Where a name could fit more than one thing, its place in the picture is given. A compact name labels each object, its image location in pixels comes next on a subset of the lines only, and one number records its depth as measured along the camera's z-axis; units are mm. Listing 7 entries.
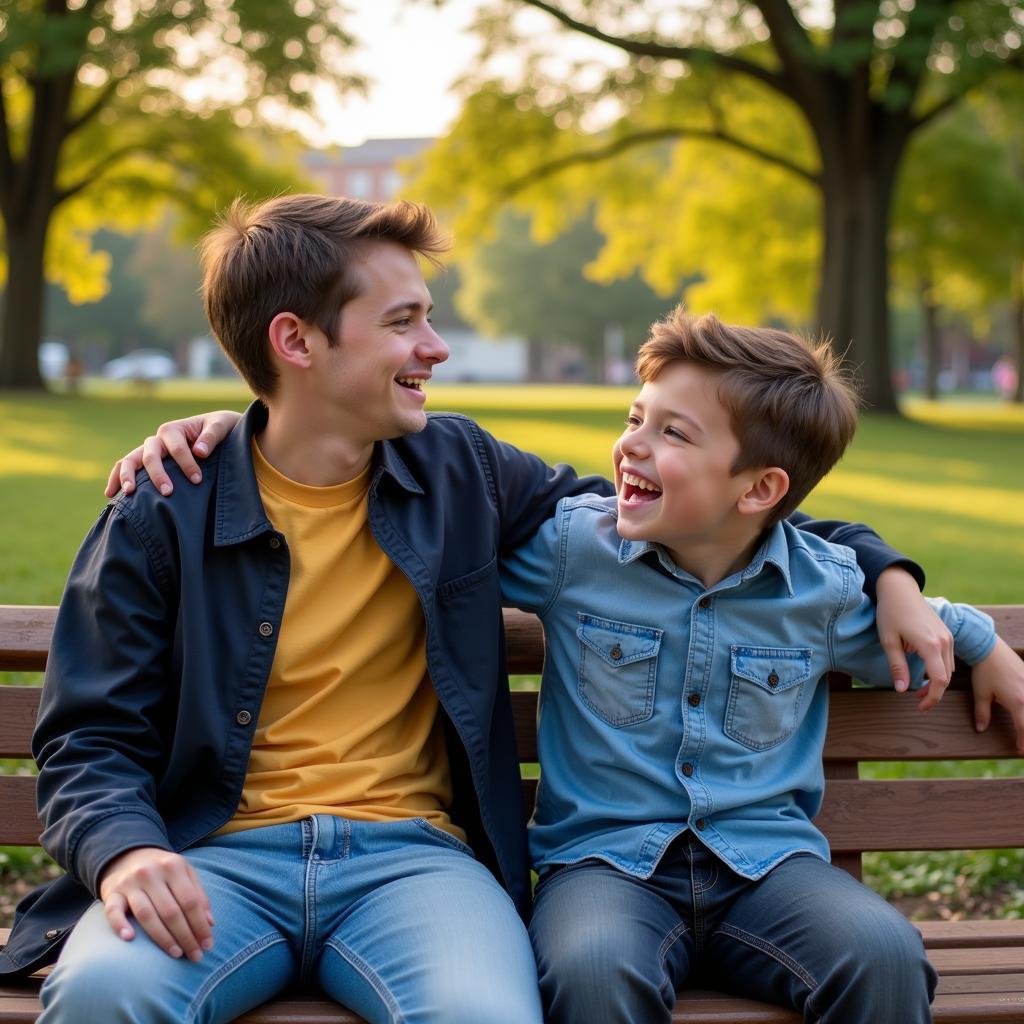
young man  2480
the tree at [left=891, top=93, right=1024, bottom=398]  28781
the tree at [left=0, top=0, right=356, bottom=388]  23578
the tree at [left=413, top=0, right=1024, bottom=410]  20891
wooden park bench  3041
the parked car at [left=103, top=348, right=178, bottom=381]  76562
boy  2791
